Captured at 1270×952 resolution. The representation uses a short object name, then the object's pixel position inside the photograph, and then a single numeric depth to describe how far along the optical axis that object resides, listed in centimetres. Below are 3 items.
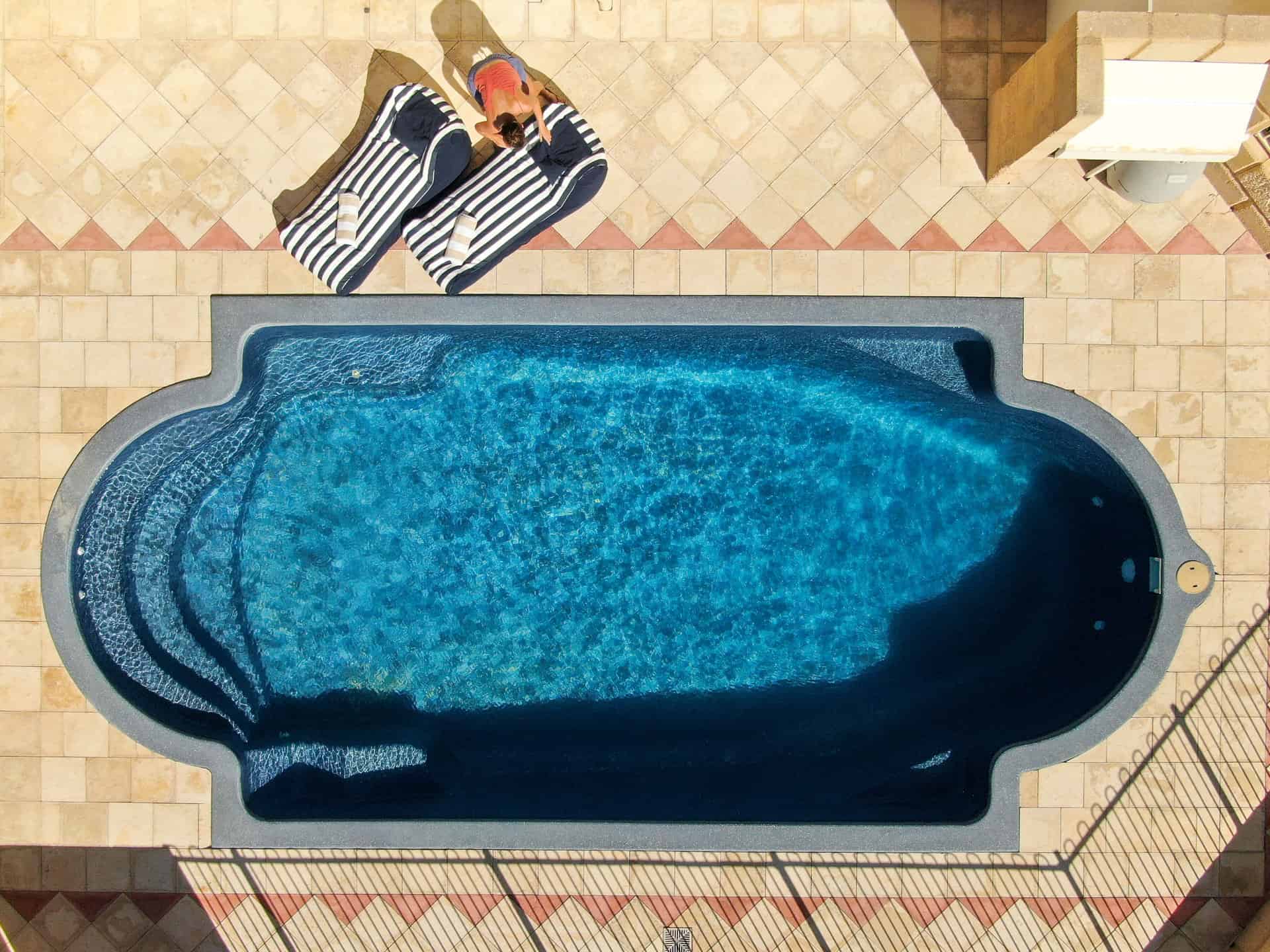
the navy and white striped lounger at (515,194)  721
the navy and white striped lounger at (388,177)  729
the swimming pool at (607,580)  799
